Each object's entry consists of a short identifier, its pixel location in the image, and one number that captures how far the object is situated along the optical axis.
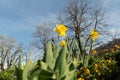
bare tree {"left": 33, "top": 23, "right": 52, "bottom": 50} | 12.78
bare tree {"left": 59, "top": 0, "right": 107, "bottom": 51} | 10.50
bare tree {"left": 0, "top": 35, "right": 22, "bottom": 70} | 14.13
